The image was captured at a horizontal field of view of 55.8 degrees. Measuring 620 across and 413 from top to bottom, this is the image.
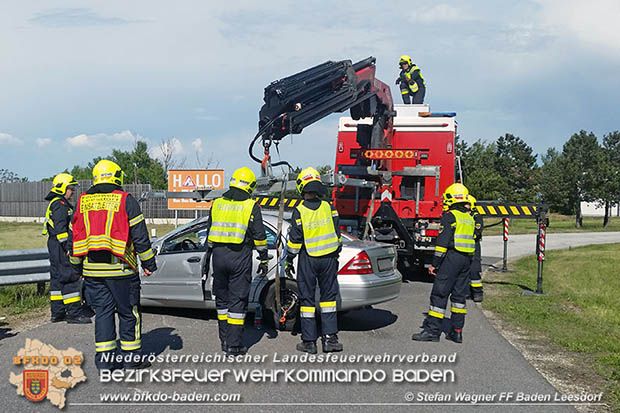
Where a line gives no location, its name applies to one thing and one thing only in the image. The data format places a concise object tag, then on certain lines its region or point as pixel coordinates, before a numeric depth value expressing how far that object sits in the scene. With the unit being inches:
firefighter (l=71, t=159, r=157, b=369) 207.5
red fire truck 444.1
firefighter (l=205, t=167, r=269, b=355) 240.5
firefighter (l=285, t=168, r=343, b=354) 250.1
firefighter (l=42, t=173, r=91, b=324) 299.1
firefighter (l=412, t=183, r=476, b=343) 272.4
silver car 277.3
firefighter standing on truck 516.1
